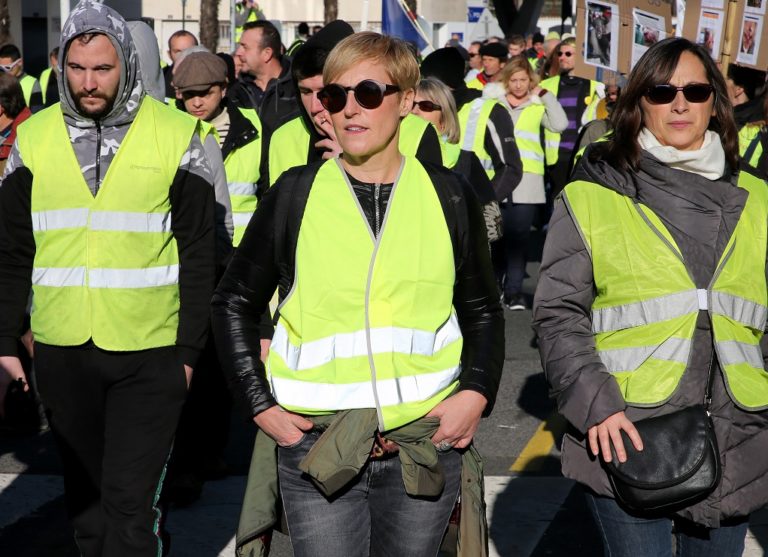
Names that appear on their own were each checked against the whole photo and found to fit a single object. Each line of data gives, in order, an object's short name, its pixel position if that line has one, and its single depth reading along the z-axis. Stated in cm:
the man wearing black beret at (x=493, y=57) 1300
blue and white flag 1423
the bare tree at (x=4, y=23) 2524
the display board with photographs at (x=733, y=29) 754
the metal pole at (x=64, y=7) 1547
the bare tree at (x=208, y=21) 3903
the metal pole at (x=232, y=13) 2788
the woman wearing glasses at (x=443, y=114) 708
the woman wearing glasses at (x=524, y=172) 1132
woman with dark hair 342
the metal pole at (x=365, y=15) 1016
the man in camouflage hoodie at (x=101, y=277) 419
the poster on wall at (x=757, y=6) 776
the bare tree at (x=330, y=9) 3945
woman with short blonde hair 321
